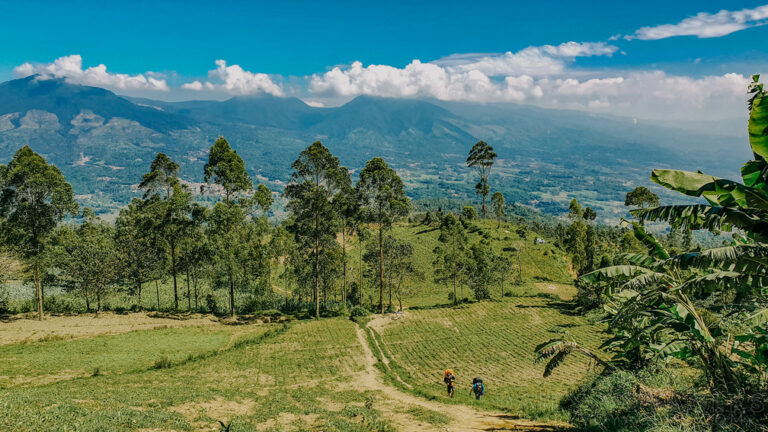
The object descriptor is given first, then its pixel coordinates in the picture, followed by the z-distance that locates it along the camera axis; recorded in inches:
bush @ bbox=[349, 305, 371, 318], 1660.9
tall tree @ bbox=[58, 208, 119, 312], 1590.8
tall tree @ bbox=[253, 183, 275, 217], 1611.7
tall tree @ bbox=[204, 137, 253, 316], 1448.1
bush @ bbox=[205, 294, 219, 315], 1759.4
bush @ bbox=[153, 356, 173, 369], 981.2
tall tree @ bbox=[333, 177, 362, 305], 1555.1
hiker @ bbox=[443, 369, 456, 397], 790.5
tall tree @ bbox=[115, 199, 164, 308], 1764.3
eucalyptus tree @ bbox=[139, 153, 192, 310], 1510.8
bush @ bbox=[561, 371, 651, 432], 384.5
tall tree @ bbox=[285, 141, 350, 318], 1451.8
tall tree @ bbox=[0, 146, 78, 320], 1231.5
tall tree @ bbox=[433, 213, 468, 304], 1882.4
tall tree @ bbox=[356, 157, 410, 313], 1519.4
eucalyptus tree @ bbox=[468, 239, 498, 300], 1904.5
